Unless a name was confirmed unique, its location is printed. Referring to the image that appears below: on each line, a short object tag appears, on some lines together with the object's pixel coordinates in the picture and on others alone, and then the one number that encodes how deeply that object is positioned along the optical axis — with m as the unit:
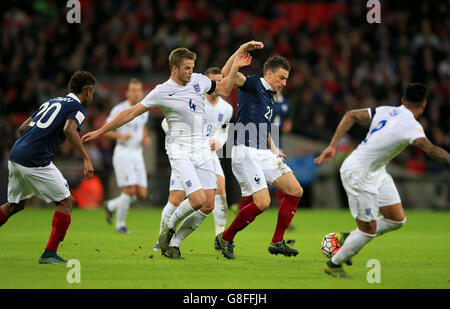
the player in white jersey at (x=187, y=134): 16.09
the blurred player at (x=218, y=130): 19.84
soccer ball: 16.44
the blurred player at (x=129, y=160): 24.47
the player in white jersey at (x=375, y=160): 13.23
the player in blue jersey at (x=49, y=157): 15.06
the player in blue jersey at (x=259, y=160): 16.95
